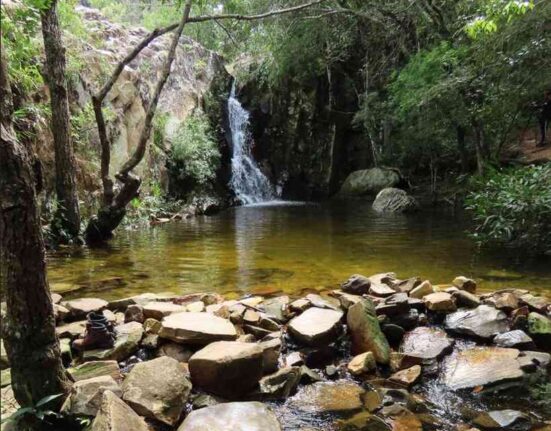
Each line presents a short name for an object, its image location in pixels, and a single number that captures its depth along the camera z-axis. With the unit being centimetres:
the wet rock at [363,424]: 226
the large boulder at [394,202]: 1208
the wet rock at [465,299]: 367
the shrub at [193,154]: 1257
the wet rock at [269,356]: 272
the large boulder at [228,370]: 246
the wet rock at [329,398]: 247
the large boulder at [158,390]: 214
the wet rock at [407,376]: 273
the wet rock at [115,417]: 180
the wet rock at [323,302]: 355
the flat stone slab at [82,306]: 330
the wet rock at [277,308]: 349
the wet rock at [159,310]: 326
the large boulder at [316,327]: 307
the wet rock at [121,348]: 279
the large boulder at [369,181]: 1549
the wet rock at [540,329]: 321
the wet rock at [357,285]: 400
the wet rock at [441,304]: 363
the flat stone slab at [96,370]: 246
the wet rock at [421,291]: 383
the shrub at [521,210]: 545
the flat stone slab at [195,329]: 281
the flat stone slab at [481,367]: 273
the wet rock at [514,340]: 316
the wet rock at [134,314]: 329
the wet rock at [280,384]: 255
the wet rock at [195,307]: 345
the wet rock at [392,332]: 335
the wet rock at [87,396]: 194
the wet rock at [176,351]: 279
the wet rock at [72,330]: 294
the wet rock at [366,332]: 304
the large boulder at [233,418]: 207
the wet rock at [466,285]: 408
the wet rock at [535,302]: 349
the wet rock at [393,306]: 351
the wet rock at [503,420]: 227
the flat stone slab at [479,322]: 332
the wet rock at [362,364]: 286
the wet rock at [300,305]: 355
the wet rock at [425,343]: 307
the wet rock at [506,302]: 349
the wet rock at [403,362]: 295
